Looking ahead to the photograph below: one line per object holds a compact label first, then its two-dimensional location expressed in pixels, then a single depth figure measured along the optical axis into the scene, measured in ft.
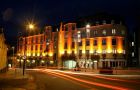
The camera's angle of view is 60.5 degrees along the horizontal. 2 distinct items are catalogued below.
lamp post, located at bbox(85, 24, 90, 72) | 131.19
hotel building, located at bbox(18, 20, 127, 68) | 126.54
